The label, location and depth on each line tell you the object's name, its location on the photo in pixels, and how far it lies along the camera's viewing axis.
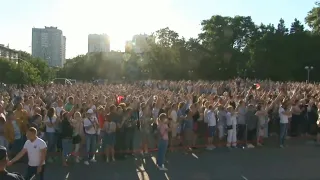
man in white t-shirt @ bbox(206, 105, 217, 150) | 10.43
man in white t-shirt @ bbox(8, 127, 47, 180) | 6.10
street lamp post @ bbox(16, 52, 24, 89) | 37.49
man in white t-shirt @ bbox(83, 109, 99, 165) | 8.98
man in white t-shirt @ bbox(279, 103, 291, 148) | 10.96
